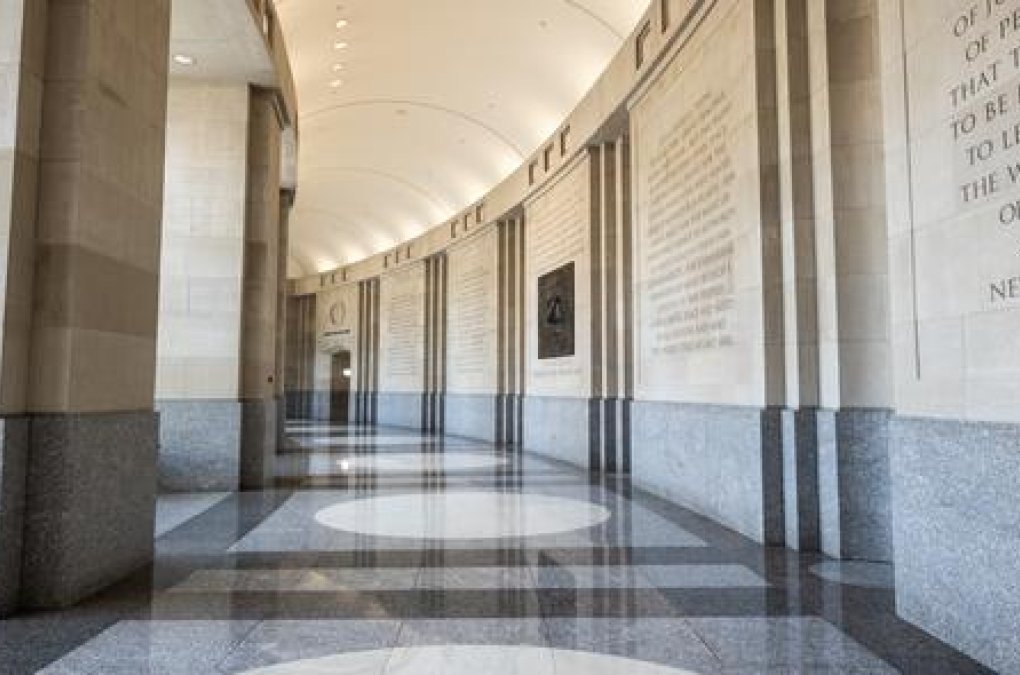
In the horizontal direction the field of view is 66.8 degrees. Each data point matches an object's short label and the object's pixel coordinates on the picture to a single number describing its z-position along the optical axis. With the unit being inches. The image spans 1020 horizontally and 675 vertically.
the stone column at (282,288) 576.4
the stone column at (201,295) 335.3
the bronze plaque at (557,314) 474.0
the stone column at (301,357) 1141.1
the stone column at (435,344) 770.8
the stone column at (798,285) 218.4
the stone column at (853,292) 205.3
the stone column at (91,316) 158.4
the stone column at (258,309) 346.0
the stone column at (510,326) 592.1
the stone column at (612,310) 414.0
